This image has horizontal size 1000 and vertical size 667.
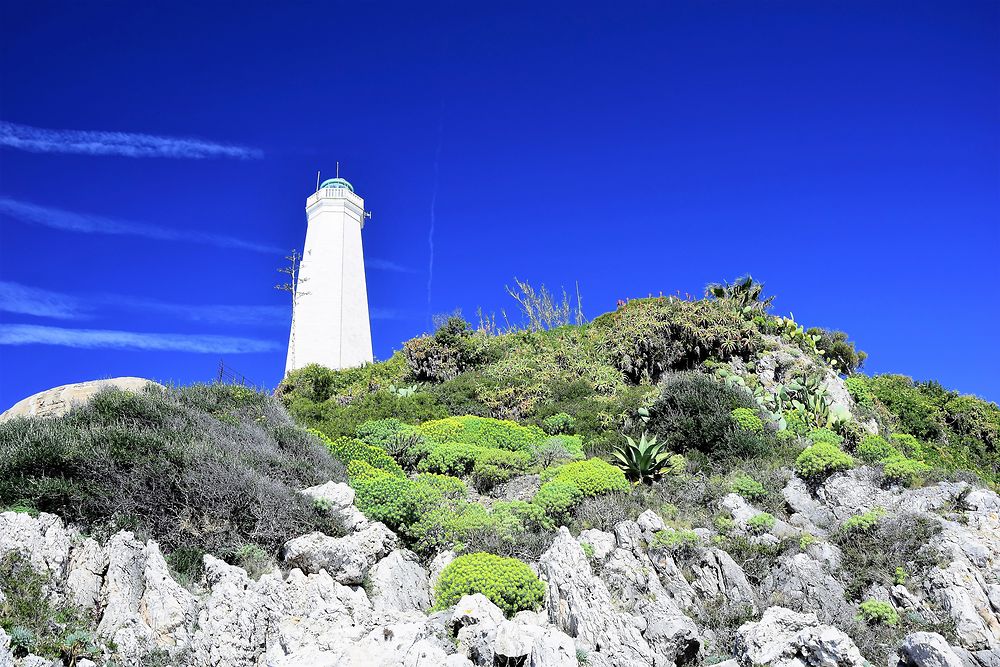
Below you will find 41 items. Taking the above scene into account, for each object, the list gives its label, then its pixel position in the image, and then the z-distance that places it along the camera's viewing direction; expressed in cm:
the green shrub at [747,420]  1416
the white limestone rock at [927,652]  760
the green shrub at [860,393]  1742
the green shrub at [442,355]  2092
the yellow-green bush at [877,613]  878
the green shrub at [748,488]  1162
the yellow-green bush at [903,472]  1189
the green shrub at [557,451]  1377
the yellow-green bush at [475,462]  1295
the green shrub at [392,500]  1032
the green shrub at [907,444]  1545
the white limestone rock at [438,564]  959
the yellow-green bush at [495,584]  859
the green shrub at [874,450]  1338
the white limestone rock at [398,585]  892
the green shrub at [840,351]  2062
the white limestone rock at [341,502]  978
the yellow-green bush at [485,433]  1478
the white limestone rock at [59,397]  1573
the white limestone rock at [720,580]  911
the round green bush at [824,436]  1400
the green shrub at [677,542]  966
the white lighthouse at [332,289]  3020
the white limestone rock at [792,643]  743
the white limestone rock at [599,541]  948
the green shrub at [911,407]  1786
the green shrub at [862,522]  1024
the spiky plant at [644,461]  1266
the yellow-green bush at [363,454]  1284
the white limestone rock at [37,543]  750
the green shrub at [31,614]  663
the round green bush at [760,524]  1031
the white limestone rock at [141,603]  718
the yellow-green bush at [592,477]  1154
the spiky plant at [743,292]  2027
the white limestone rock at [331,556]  887
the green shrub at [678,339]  1827
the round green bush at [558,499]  1104
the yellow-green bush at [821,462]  1198
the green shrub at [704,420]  1364
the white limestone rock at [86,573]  749
